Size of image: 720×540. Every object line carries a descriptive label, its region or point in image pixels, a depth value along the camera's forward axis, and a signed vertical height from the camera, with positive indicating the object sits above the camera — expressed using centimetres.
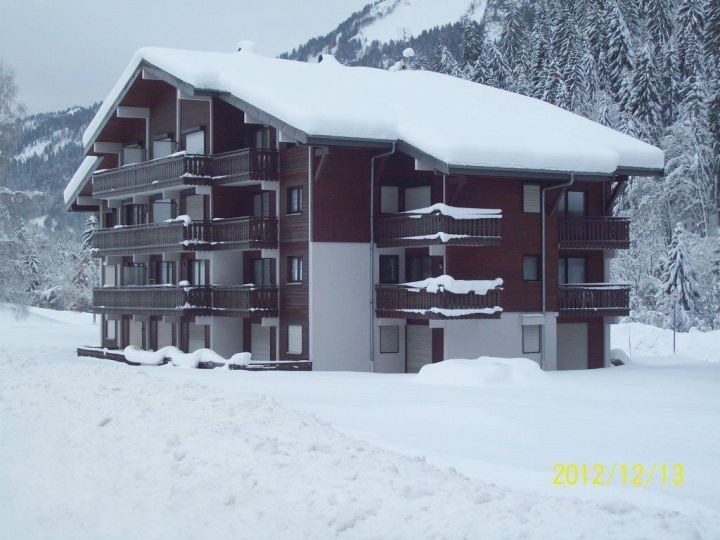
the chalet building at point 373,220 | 3822 +202
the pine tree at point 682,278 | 6881 -32
